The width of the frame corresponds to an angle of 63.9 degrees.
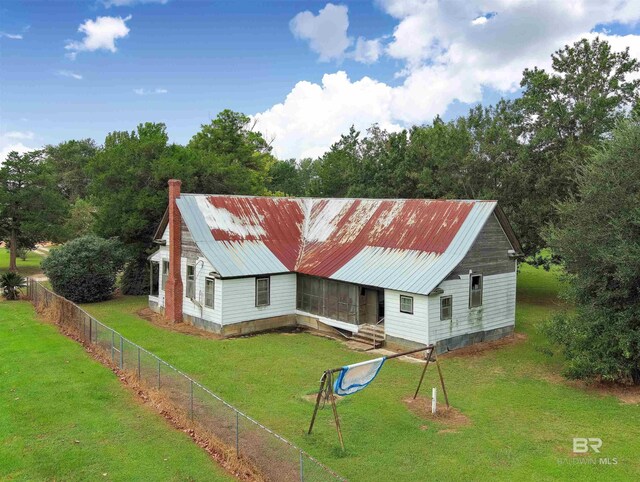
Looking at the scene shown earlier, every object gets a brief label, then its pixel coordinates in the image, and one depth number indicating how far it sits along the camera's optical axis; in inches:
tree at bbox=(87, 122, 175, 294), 1287.4
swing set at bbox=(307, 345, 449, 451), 483.2
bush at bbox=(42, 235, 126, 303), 1230.3
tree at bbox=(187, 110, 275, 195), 1403.9
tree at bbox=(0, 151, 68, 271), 1715.1
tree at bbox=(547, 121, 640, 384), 644.7
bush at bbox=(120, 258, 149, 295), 1400.1
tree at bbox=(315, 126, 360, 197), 1812.9
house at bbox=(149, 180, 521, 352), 857.5
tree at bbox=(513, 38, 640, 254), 1203.2
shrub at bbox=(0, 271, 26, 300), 1291.8
